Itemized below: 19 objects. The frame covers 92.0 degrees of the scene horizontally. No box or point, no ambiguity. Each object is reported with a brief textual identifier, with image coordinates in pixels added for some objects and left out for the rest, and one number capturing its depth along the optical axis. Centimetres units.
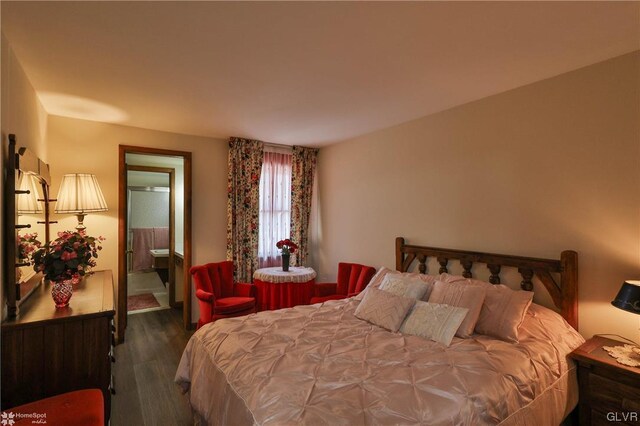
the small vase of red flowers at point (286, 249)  404
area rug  495
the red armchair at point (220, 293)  335
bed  141
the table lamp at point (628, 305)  177
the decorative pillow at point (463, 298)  220
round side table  378
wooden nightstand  175
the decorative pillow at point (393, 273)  279
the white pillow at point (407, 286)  265
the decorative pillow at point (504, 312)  211
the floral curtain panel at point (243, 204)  425
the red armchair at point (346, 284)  370
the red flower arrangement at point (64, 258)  200
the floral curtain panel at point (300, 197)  478
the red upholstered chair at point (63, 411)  146
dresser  172
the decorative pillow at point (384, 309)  240
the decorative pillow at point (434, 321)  213
